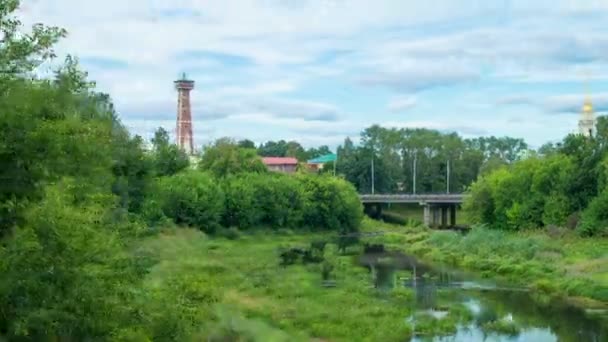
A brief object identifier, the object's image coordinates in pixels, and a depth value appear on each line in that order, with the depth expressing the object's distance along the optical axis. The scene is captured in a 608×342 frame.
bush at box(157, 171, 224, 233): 67.31
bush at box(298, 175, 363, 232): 87.56
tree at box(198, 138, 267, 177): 90.12
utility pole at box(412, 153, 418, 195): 122.81
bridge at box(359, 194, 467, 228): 96.00
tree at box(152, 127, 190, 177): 71.50
